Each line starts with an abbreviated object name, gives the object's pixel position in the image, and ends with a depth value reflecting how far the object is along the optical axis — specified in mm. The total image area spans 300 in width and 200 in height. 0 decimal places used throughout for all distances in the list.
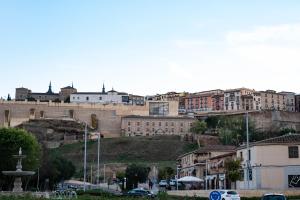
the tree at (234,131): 136750
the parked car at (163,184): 75475
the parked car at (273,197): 27912
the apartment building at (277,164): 47688
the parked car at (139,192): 46094
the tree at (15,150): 68125
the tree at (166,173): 90562
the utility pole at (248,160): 50756
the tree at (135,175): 86788
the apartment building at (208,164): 63412
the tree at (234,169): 52219
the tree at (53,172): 80375
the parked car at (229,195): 35844
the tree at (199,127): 162675
